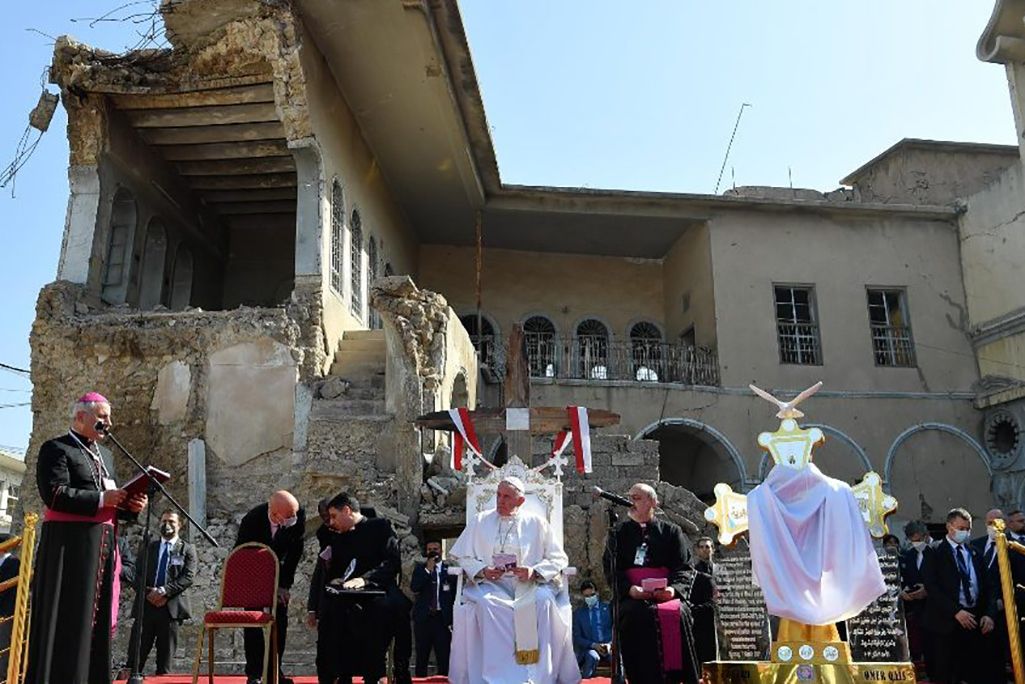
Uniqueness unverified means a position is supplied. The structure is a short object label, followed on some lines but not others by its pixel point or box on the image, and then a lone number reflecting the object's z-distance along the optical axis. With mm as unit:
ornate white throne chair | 8883
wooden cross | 10492
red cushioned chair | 6367
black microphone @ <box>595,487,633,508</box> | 6767
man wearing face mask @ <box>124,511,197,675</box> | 8500
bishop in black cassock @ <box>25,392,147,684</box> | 5117
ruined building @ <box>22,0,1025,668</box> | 12812
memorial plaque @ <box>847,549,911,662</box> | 6629
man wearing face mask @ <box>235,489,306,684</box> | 6766
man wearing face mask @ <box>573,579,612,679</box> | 10055
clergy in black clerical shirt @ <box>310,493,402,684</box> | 6516
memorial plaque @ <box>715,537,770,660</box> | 6848
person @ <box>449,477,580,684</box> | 6527
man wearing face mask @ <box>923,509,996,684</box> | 7754
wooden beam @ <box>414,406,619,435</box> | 10508
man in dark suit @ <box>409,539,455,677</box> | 9656
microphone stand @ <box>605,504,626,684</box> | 6730
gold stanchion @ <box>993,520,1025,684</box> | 6441
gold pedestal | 5551
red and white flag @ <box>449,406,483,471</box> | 10336
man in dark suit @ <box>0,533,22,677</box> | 6902
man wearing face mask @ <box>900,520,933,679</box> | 8894
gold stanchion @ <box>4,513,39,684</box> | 5348
